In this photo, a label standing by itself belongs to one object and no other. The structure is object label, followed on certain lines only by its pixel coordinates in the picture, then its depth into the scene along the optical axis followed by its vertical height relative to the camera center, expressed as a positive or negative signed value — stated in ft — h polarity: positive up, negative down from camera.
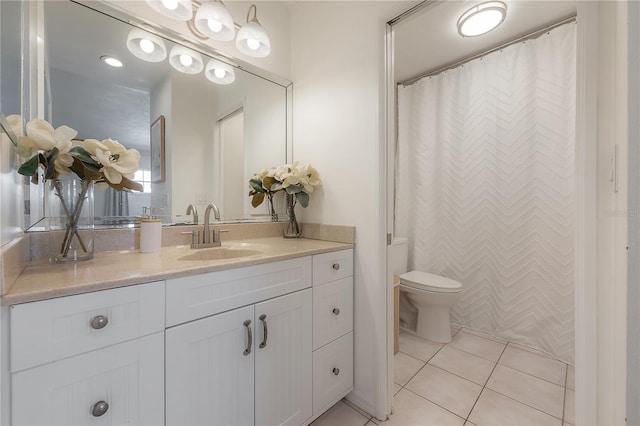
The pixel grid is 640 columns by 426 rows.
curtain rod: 5.73 +4.23
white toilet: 6.33 -2.37
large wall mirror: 3.42 +1.63
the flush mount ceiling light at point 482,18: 5.13 +4.08
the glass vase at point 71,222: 2.86 -0.12
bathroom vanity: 1.91 -1.28
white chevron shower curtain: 5.69 +0.66
